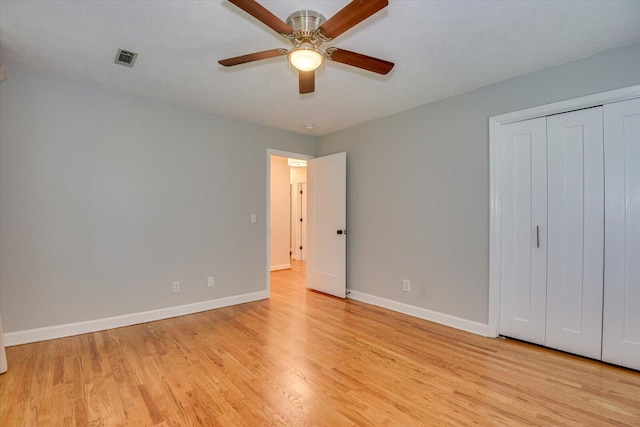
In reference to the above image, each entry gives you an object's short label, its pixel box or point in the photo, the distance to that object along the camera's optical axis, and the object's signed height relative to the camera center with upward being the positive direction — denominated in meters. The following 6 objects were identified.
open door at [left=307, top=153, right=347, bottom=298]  4.36 -0.17
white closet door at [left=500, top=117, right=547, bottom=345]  2.76 -0.16
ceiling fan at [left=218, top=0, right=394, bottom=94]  1.61 +1.03
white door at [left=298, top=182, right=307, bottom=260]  7.90 -0.18
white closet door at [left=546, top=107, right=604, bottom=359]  2.48 -0.16
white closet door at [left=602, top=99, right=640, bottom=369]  2.31 -0.17
